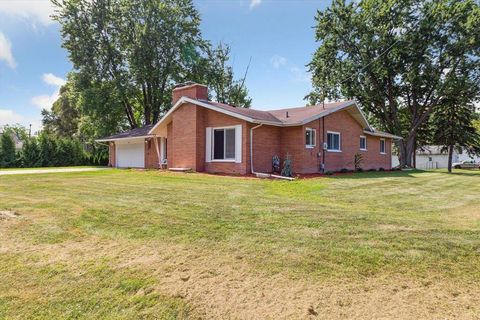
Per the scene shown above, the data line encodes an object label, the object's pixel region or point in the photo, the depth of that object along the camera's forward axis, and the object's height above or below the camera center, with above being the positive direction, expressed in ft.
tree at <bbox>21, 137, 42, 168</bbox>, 103.65 +0.96
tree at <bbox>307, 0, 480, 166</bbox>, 89.15 +28.24
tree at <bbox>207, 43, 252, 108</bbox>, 128.36 +29.76
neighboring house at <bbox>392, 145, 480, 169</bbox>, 182.50 -1.00
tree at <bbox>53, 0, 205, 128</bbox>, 104.63 +36.03
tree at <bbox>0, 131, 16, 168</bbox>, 101.81 +2.45
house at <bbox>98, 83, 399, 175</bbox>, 52.49 +3.83
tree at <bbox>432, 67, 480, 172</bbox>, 104.27 +10.01
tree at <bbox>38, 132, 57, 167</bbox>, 104.27 +2.76
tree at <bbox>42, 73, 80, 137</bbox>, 159.74 +19.75
